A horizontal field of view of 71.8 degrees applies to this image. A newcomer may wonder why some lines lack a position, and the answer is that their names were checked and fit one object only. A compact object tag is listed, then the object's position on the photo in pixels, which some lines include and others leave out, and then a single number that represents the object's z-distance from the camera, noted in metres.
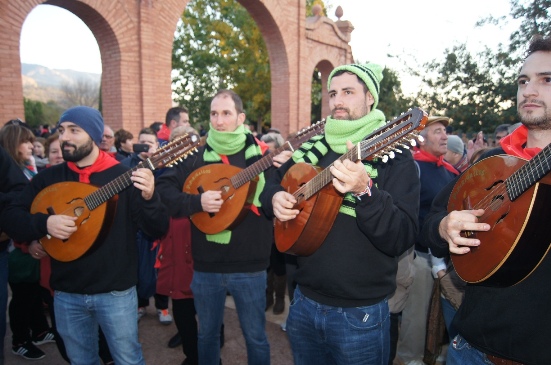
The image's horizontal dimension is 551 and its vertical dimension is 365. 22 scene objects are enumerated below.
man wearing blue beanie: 2.62
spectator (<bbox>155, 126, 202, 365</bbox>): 3.54
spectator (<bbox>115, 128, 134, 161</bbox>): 5.89
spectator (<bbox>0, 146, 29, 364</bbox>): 2.97
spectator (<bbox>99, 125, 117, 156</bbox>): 5.33
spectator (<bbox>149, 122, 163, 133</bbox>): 6.70
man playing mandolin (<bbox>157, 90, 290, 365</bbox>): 2.98
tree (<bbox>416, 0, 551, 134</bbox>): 11.09
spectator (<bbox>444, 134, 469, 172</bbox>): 4.92
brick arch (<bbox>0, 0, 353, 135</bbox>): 6.94
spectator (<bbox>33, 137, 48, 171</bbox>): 6.10
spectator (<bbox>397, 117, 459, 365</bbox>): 3.81
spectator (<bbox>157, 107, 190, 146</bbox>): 5.43
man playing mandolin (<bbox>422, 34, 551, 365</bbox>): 1.42
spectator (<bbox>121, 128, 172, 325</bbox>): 3.99
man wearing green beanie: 1.96
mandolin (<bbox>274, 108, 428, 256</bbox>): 1.78
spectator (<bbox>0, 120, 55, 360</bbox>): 3.83
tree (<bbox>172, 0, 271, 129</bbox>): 19.28
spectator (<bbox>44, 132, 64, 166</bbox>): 4.47
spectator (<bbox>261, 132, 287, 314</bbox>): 4.93
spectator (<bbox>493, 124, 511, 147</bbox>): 7.21
